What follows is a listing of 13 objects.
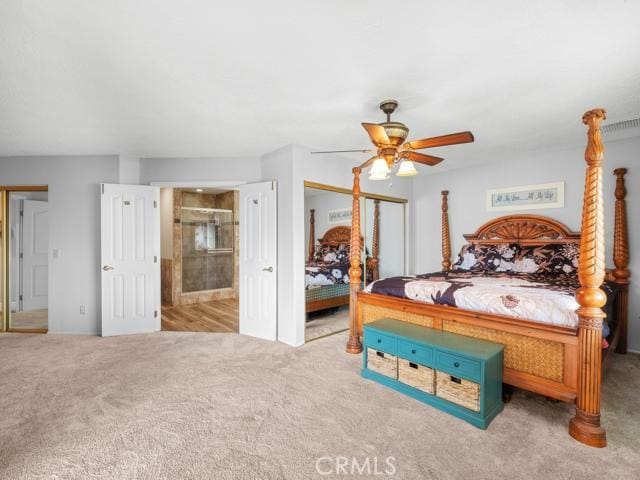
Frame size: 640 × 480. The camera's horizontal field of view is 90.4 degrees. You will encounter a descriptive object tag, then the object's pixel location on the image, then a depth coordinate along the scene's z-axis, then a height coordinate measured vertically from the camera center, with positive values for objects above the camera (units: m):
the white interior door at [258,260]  3.96 -0.28
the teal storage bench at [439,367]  2.16 -0.99
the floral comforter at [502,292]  2.28 -0.47
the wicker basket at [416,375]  2.42 -1.08
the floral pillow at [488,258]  4.16 -0.29
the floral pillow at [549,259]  3.70 -0.27
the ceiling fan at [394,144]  2.33 +0.73
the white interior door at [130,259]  4.14 -0.27
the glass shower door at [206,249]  6.18 -0.21
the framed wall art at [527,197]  4.16 +0.55
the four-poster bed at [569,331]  1.99 -0.73
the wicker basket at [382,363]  2.66 -1.08
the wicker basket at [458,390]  2.16 -1.09
